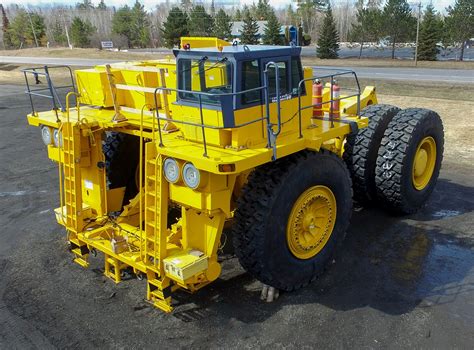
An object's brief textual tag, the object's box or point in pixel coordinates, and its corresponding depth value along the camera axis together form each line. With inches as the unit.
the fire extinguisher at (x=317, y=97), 234.4
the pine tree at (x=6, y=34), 2856.8
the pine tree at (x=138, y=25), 2748.5
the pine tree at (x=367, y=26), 1588.3
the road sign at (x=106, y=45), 2262.1
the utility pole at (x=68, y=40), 2583.9
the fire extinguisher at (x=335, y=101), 220.8
